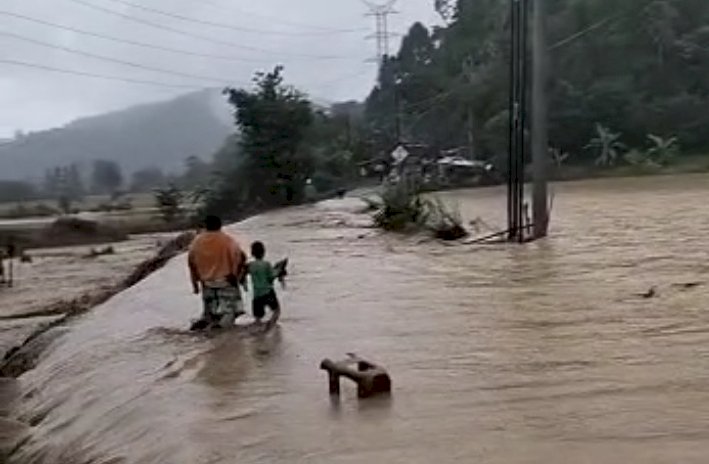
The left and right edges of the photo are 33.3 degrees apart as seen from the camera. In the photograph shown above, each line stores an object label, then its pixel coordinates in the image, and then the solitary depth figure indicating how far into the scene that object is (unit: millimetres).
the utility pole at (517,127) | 23875
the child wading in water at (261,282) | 12023
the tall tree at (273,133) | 49906
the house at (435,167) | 58288
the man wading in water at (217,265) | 12016
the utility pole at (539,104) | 22844
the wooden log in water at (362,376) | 8641
